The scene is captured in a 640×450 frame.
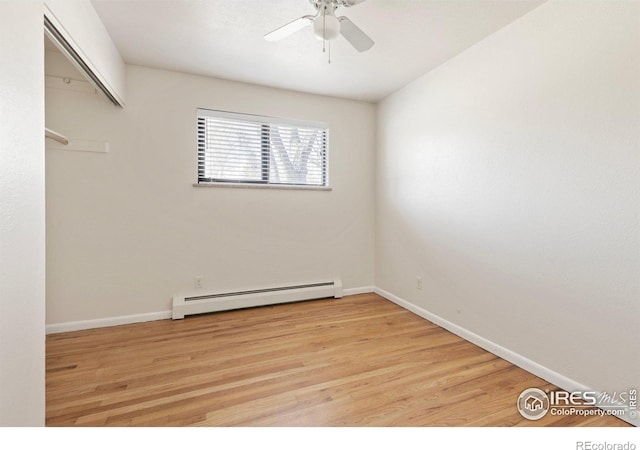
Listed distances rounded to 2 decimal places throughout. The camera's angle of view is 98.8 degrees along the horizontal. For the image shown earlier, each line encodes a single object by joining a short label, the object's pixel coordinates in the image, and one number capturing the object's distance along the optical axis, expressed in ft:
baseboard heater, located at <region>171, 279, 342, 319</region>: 9.00
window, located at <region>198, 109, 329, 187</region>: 9.43
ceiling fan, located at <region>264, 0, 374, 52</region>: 4.94
